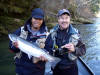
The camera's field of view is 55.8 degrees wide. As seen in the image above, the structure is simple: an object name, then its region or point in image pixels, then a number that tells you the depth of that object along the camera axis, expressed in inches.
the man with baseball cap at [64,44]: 65.2
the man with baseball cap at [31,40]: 64.3
